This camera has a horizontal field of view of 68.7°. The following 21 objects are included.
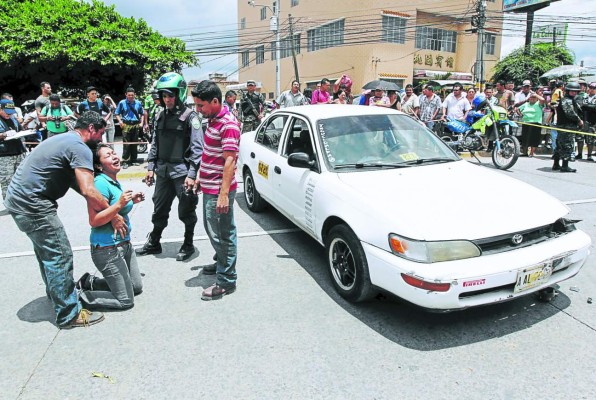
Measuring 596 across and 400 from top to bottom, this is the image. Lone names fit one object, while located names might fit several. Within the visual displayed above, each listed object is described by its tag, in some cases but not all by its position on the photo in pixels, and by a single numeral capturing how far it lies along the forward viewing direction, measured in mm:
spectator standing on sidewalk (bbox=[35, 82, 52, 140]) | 9219
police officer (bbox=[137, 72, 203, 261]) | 4203
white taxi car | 2785
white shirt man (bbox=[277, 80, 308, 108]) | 10938
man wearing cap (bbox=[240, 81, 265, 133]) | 11078
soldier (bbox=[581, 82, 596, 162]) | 10203
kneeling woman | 3201
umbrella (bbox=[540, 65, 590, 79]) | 19688
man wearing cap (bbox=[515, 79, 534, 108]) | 11484
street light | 30547
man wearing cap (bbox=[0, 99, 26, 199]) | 6059
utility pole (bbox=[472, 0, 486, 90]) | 24497
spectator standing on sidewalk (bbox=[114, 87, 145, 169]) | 9867
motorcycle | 8953
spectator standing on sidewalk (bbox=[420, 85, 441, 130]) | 10502
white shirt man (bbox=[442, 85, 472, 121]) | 10586
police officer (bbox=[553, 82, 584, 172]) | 8680
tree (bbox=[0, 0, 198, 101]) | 16172
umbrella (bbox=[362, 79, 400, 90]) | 10555
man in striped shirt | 3350
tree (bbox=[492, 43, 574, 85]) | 28089
